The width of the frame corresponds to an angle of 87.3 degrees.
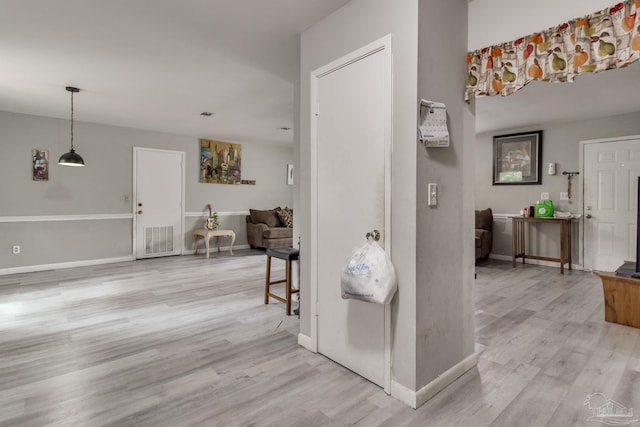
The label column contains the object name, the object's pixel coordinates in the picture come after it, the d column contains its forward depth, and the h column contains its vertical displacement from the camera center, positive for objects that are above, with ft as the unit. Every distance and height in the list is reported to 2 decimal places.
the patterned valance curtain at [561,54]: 5.29 +2.85
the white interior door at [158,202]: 19.93 +0.66
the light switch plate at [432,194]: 6.05 +0.35
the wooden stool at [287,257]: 10.53 -1.41
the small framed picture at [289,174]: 27.12 +3.11
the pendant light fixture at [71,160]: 14.15 +2.24
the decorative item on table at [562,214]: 16.80 -0.01
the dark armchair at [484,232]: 18.31 -1.01
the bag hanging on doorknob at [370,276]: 5.88 -1.14
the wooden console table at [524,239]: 16.26 -1.33
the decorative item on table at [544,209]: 17.34 +0.25
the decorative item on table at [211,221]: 21.48 -0.54
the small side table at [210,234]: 20.97 -1.40
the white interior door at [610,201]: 15.51 +0.61
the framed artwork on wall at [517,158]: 18.28 +3.13
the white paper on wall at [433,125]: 5.82 +1.56
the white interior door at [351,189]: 6.40 +0.49
